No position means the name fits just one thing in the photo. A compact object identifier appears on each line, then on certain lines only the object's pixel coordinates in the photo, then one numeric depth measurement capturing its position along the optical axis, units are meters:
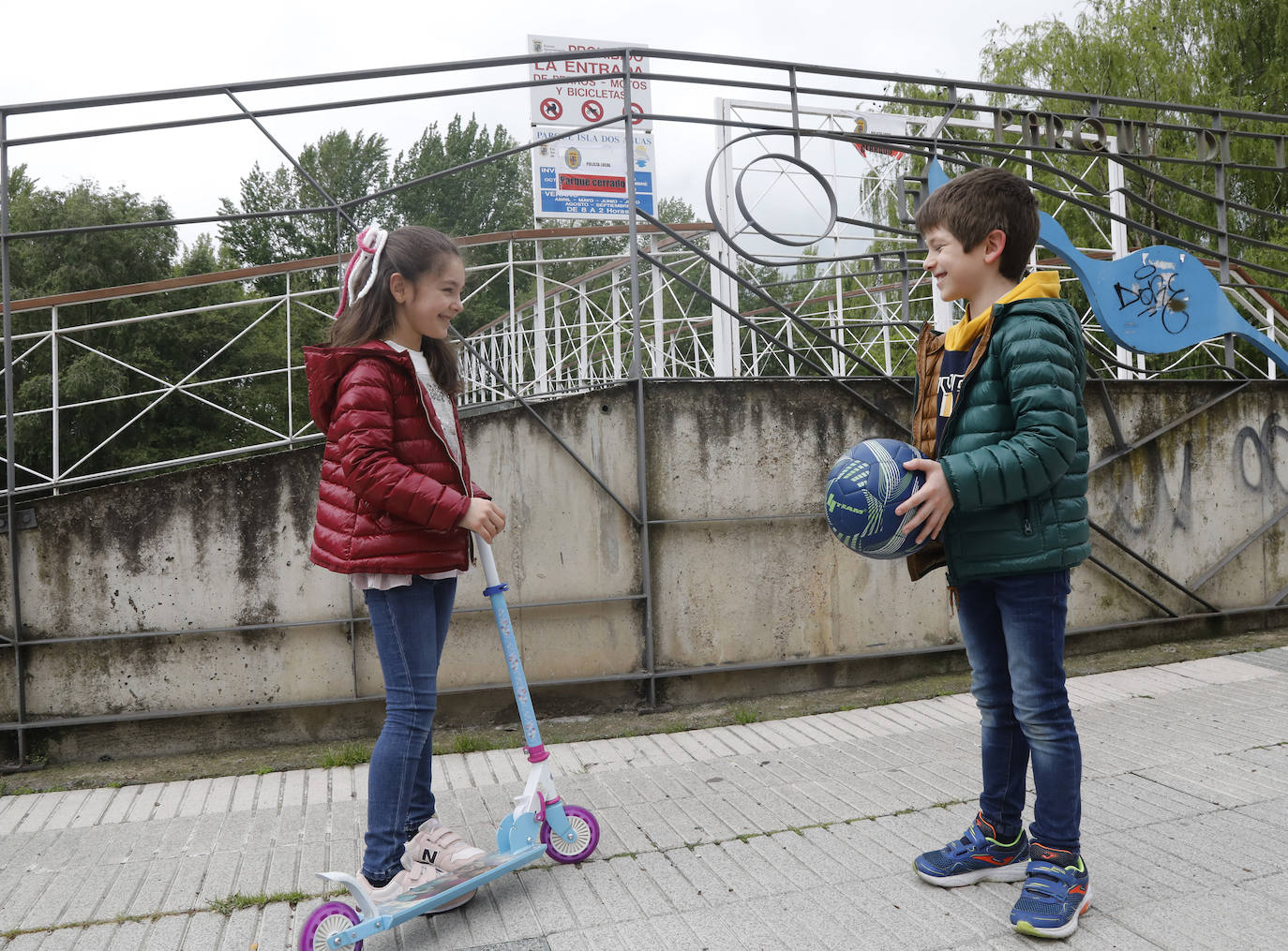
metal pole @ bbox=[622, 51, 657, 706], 5.10
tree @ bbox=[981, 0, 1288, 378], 16.42
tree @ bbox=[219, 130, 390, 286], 33.34
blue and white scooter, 2.52
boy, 2.57
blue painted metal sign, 6.13
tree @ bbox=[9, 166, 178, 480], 16.78
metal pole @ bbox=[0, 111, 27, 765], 4.61
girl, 2.71
